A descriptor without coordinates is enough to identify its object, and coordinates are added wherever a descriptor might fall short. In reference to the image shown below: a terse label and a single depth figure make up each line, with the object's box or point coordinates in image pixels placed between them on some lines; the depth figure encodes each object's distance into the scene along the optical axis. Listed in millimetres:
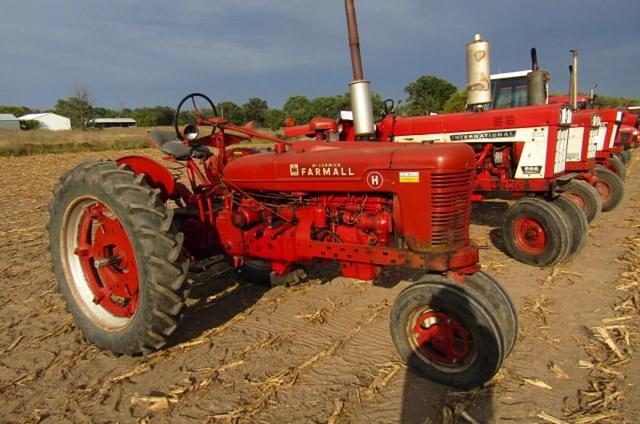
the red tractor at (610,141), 8180
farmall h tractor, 2545
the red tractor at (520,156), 4660
